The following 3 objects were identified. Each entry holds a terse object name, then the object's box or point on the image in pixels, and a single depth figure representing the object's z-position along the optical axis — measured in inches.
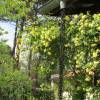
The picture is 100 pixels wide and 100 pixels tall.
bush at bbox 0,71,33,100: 612.5
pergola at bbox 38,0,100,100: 170.6
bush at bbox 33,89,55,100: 733.9
